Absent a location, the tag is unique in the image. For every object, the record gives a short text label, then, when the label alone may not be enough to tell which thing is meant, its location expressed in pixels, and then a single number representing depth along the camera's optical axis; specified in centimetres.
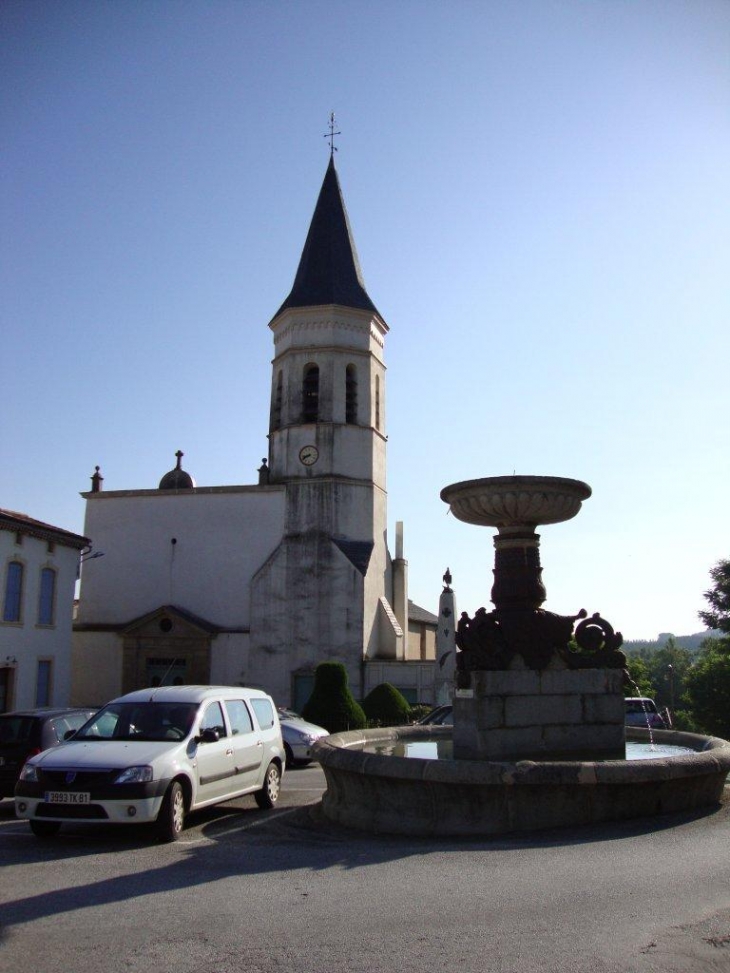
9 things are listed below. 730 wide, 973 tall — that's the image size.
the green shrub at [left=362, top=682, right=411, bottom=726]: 2841
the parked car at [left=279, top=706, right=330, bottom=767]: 1836
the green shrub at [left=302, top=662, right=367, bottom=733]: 2580
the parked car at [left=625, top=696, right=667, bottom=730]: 2005
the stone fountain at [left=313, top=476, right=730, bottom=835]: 810
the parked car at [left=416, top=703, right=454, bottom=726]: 1782
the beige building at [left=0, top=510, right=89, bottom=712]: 2733
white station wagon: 855
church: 3362
